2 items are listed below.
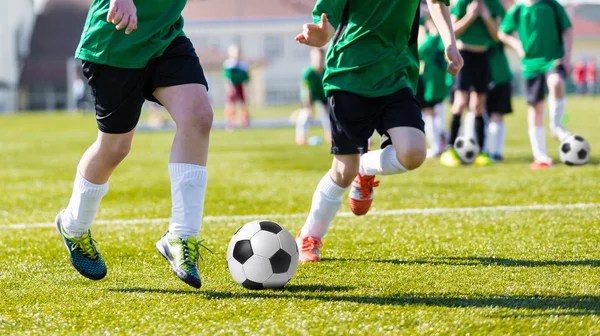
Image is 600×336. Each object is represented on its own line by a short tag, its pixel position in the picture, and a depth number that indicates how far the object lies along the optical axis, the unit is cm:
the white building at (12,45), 5966
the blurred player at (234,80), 2120
